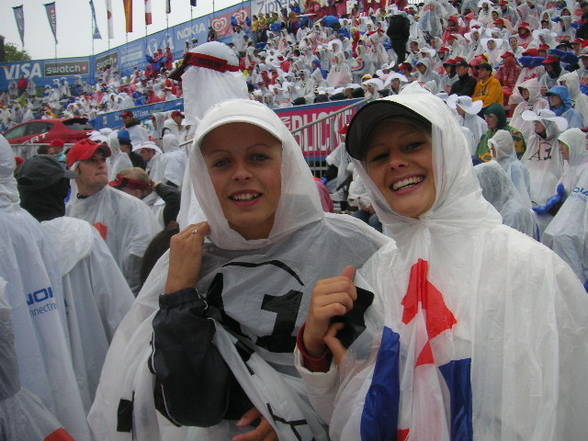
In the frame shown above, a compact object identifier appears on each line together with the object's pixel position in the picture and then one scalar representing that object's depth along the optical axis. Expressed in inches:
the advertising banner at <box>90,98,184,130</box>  634.2
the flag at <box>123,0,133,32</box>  1417.3
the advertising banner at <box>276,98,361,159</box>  273.4
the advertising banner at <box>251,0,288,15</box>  1008.9
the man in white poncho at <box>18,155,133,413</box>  100.0
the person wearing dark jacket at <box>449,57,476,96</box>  426.9
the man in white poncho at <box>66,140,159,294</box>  132.8
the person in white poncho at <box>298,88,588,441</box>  43.9
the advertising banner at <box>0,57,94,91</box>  1462.8
